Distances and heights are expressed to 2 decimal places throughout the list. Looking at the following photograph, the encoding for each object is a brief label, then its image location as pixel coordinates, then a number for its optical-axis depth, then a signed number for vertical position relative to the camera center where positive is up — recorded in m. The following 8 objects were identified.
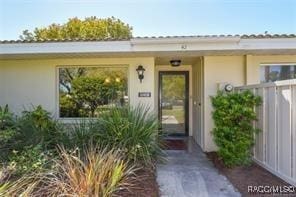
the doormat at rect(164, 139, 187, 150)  5.03 -1.46
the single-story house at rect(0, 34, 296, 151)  4.42 +0.61
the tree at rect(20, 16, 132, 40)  13.03 +5.11
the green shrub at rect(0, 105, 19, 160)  3.49 -0.72
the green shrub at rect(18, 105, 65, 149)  3.73 -0.75
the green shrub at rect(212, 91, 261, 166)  3.55 -0.63
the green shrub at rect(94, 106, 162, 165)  3.43 -0.76
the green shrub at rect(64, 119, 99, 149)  3.63 -0.79
